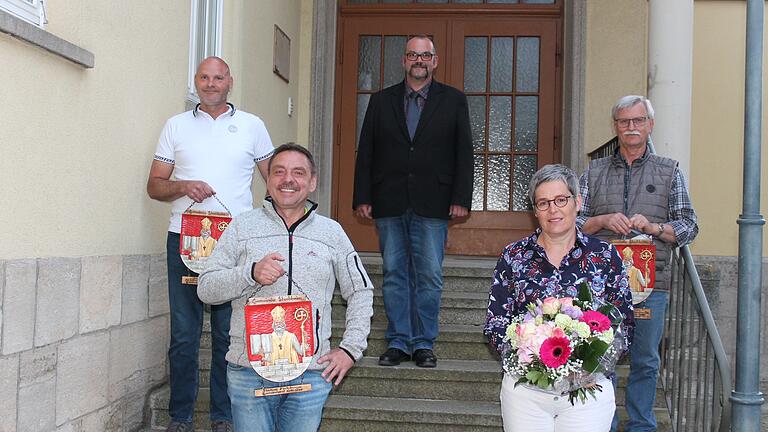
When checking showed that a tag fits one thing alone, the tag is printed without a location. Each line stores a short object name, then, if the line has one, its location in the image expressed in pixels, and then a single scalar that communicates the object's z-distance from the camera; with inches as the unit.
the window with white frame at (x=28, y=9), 119.6
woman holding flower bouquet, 94.8
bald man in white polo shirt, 150.9
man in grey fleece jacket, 98.3
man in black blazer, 175.6
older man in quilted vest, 147.1
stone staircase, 164.7
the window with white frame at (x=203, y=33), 197.0
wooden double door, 285.1
